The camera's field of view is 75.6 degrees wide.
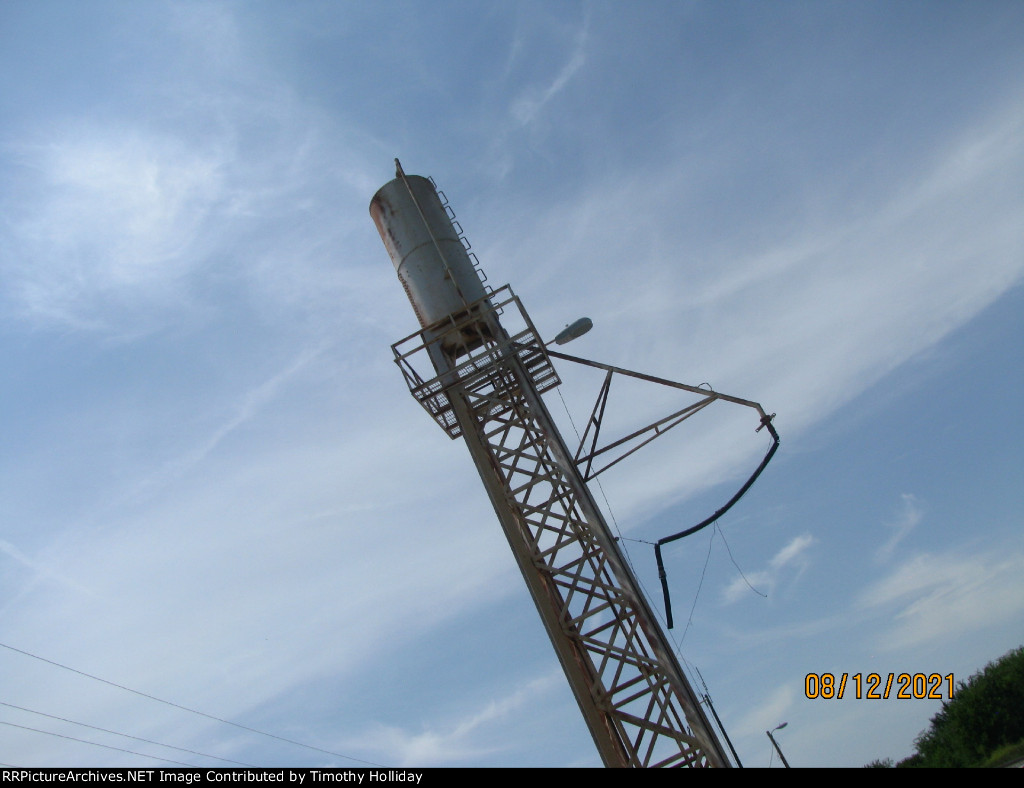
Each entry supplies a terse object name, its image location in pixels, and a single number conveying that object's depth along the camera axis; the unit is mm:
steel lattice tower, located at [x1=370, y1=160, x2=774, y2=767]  9961
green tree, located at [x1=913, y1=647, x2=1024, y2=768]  47156
